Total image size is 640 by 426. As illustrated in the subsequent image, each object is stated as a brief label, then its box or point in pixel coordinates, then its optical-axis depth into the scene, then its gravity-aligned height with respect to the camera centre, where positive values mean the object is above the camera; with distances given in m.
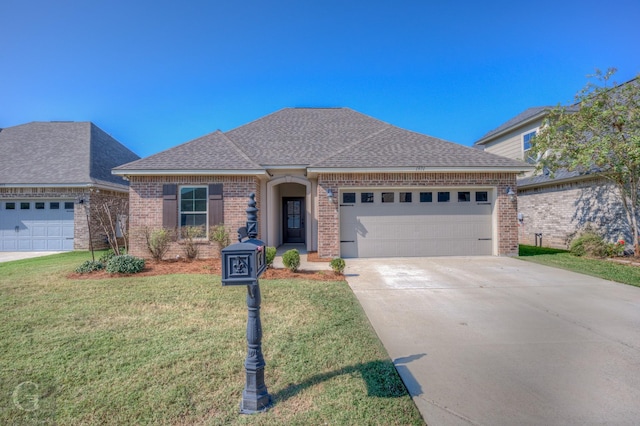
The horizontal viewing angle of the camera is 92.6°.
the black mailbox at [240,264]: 2.45 -0.34
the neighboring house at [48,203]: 12.45 +0.84
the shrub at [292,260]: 7.59 -0.96
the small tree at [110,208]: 11.52 +0.58
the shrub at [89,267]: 7.48 -1.10
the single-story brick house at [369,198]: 9.82 +0.76
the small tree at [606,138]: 9.05 +2.61
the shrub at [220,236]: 9.44 -0.44
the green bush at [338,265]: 7.31 -1.06
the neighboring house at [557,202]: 10.70 +0.68
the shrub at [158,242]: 8.97 -0.60
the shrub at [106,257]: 7.99 -0.93
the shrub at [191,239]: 9.30 -0.53
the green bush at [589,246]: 9.83 -0.87
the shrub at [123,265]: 7.33 -1.03
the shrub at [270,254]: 7.42 -0.80
